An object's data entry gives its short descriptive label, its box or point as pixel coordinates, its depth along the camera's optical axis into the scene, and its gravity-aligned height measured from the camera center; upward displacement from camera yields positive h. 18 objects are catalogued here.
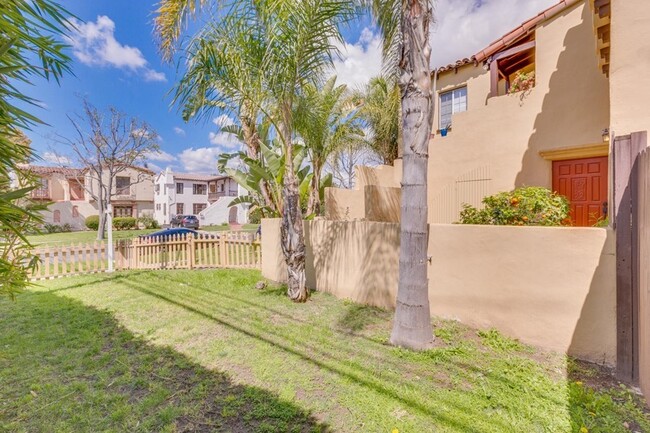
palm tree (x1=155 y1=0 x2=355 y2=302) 5.43 +3.11
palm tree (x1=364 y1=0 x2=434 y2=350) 4.08 +0.57
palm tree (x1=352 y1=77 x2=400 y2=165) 12.70 +4.11
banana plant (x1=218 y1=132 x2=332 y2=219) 7.72 +1.15
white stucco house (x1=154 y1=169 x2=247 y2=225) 40.31 +2.63
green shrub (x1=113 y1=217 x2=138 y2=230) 31.95 -0.85
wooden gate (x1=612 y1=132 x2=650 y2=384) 3.32 -0.45
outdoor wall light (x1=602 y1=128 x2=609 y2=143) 5.75 +1.51
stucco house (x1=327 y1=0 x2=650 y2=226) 4.25 +2.14
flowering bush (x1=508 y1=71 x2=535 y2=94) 7.82 +3.63
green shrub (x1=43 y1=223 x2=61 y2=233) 29.80 -1.28
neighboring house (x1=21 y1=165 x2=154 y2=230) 28.77 +2.29
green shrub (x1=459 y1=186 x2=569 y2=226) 4.75 +0.04
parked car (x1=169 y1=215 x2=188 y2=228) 32.99 -0.71
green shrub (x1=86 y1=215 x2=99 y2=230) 31.70 -0.69
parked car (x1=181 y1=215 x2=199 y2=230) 32.41 -0.84
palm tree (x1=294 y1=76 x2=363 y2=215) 9.22 +3.01
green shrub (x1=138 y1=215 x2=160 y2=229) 34.38 -0.93
